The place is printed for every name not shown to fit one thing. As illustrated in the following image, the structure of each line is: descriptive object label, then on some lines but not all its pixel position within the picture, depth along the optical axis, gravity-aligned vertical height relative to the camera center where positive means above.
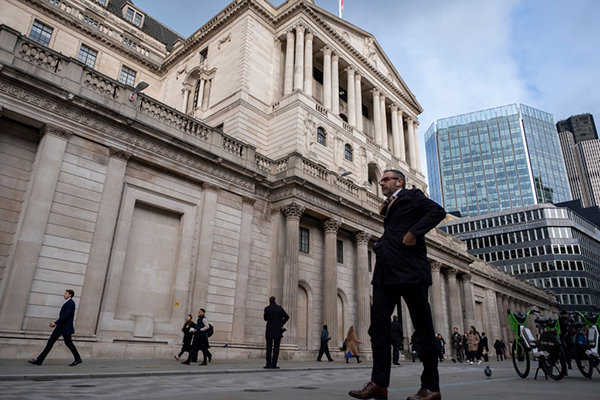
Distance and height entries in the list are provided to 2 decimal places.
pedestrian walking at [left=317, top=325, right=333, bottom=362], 19.01 -0.26
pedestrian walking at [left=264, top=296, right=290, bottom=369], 12.95 +0.51
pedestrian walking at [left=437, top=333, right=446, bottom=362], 25.26 -0.06
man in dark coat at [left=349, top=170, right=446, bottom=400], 4.18 +0.59
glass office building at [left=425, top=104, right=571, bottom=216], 122.19 +54.84
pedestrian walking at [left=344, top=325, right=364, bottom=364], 18.86 -0.27
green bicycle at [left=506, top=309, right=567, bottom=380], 8.20 -0.05
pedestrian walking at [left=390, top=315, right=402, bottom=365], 19.17 +0.15
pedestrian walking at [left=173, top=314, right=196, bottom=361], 14.10 +0.01
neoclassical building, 13.73 +6.73
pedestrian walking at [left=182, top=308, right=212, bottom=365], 13.29 -0.05
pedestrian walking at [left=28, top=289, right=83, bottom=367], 9.89 +0.15
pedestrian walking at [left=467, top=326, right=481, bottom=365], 23.33 +0.02
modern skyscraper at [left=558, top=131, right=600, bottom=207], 177.75 +75.97
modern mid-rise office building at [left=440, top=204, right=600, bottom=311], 69.50 +16.30
